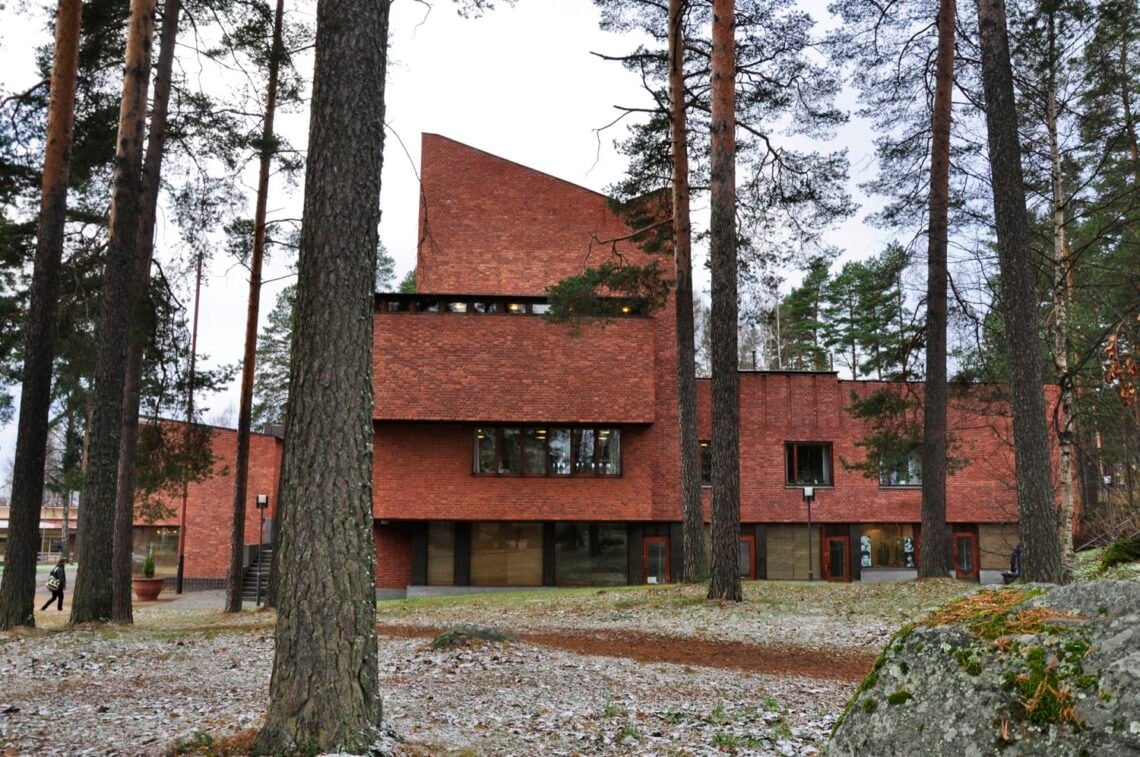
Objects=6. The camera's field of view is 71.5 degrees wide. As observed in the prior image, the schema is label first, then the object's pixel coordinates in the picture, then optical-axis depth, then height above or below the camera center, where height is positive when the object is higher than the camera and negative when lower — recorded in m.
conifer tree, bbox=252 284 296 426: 40.88 +5.88
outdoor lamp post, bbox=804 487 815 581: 22.36 -0.36
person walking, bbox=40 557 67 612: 19.10 -2.76
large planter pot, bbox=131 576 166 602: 25.61 -3.82
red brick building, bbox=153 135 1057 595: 22.11 +1.10
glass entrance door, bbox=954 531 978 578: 25.91 -2.32
